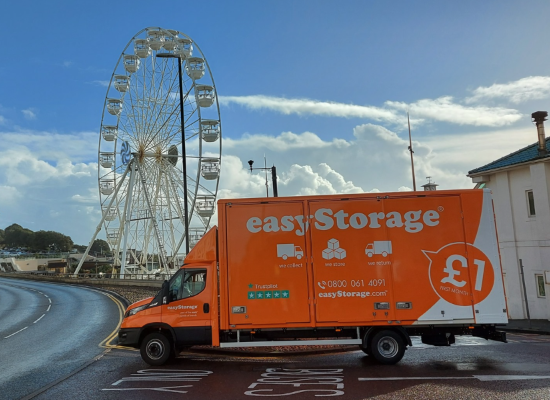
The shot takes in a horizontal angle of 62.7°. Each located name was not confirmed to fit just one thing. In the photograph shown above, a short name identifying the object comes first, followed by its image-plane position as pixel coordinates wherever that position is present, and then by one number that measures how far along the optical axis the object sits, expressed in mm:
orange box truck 9461
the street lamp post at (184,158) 18266
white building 17766
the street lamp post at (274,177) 20991
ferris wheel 29641
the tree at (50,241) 137375
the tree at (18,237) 144500
